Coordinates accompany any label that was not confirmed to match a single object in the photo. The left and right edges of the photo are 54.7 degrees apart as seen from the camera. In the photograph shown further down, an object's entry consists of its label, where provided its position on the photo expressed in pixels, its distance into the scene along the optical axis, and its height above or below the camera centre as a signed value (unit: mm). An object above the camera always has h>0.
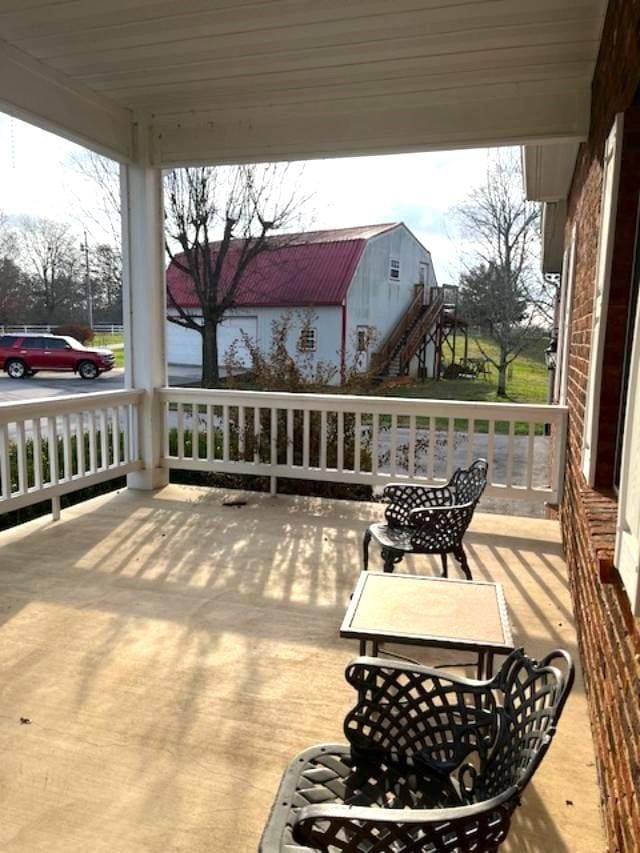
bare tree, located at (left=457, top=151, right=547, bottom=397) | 12125 +1443
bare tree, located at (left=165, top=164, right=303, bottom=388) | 9461 +1724
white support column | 5086 +281
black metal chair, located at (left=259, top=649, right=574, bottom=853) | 1094 -900
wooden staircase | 7469 +42
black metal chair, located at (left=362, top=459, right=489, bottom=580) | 2922 -876
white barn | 8898 +760
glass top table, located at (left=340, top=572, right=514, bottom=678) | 1913 -909
